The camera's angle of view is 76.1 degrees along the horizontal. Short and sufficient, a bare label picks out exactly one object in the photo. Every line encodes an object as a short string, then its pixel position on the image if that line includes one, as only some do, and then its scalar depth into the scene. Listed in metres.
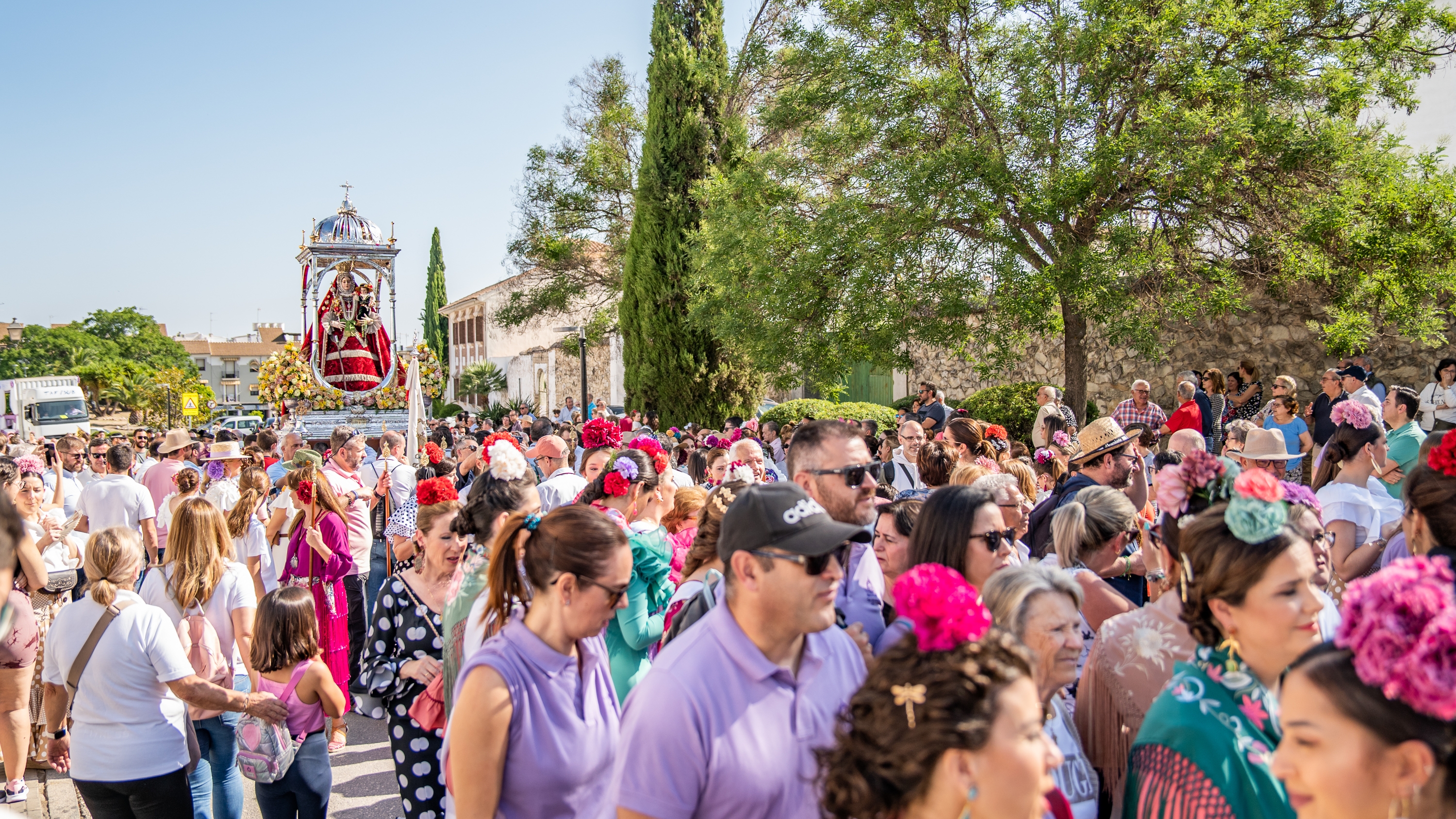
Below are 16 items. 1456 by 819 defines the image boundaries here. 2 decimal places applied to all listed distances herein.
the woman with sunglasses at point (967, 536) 3.30
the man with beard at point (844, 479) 3.61
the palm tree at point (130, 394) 58.25
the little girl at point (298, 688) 3.99
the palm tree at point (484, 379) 49.40
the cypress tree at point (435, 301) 59.06
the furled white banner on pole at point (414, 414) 12.23
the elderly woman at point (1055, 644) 2.68
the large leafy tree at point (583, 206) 25.45
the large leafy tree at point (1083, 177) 11.19
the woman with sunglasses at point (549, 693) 2.43
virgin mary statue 18.31
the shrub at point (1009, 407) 15.69
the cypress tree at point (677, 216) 19.89
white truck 28.62
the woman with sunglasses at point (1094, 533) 4.00
